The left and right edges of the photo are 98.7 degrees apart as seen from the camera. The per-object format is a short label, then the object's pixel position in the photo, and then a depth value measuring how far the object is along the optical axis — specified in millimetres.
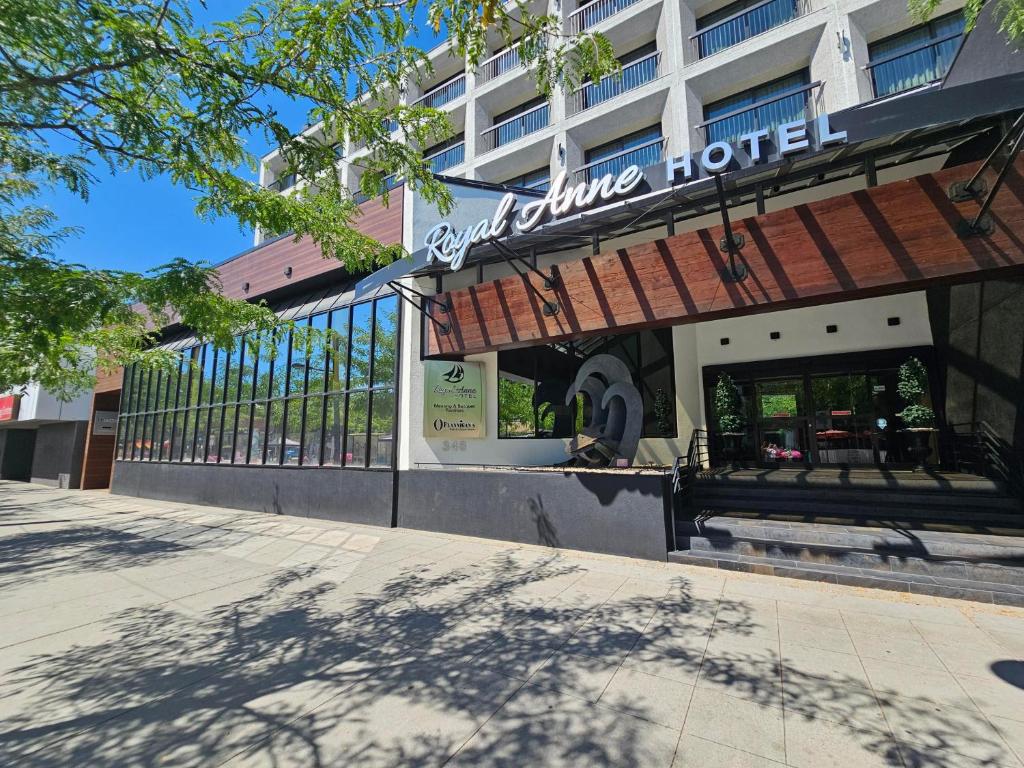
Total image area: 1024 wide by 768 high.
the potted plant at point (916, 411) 9523
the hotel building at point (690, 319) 6336
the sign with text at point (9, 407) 24908
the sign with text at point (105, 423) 23470
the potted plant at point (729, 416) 11547
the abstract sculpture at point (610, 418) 10461
